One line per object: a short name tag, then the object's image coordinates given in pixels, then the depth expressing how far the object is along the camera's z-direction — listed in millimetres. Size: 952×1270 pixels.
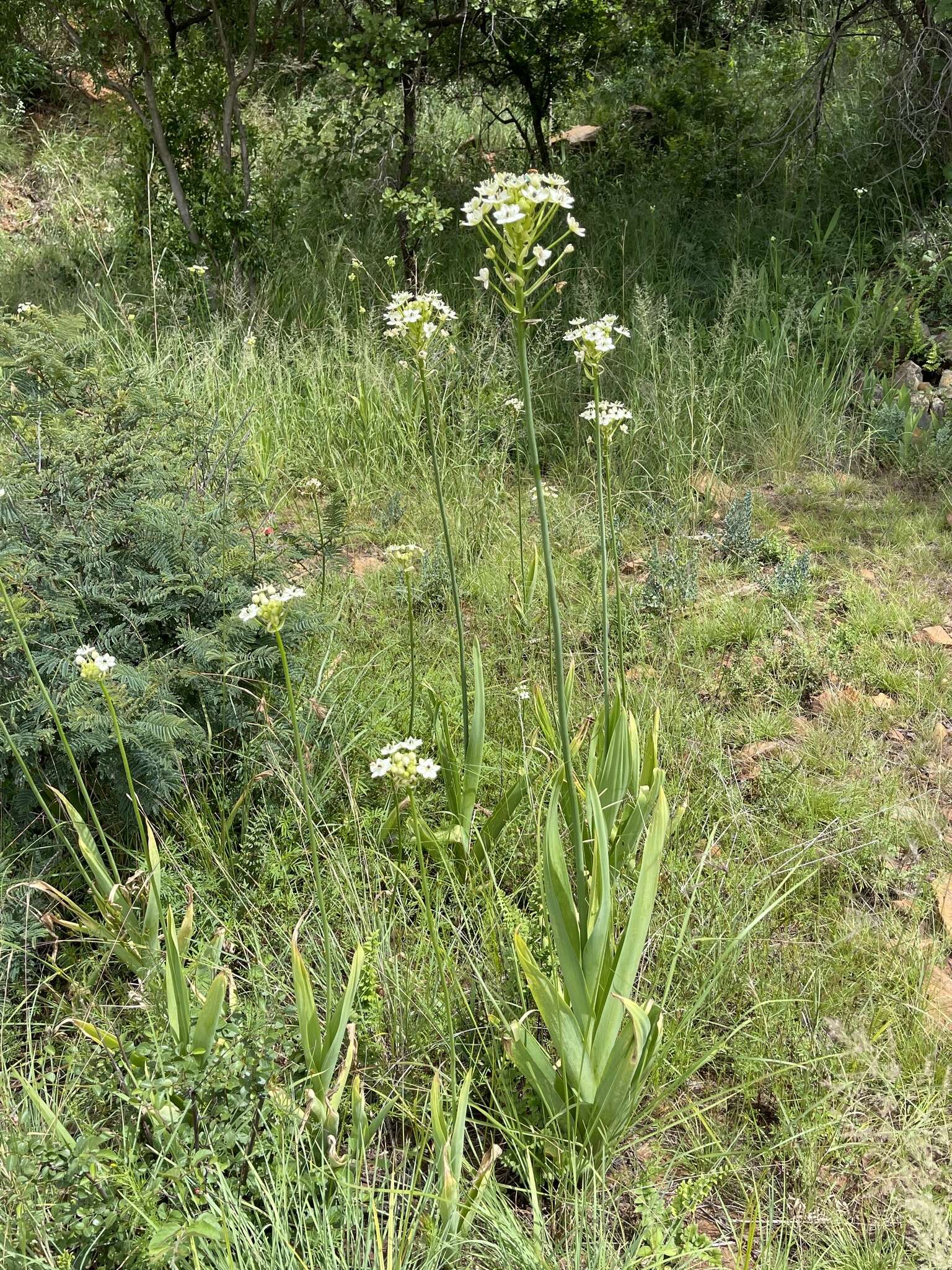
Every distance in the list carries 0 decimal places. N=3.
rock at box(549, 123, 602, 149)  6898
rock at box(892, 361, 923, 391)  4191
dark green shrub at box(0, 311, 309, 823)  1996
